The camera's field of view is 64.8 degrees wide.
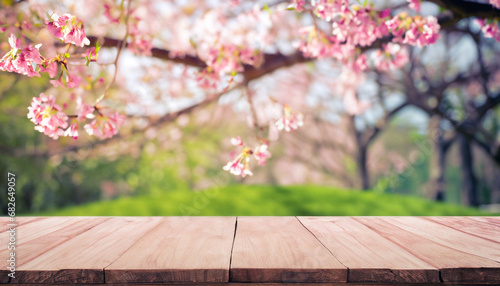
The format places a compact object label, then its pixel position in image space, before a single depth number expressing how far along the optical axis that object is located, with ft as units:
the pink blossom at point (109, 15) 6.58
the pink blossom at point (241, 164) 4.73
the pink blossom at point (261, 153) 4.87
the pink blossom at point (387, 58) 6.47
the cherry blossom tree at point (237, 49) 4.36
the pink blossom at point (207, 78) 6.36
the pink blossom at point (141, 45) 6.54
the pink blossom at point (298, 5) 4.72
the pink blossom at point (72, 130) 4.73
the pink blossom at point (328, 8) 4.81
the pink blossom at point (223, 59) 6.45
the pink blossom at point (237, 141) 4.67
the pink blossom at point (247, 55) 6.70
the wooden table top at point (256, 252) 2.85
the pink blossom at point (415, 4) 5.41
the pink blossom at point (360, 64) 6.66
